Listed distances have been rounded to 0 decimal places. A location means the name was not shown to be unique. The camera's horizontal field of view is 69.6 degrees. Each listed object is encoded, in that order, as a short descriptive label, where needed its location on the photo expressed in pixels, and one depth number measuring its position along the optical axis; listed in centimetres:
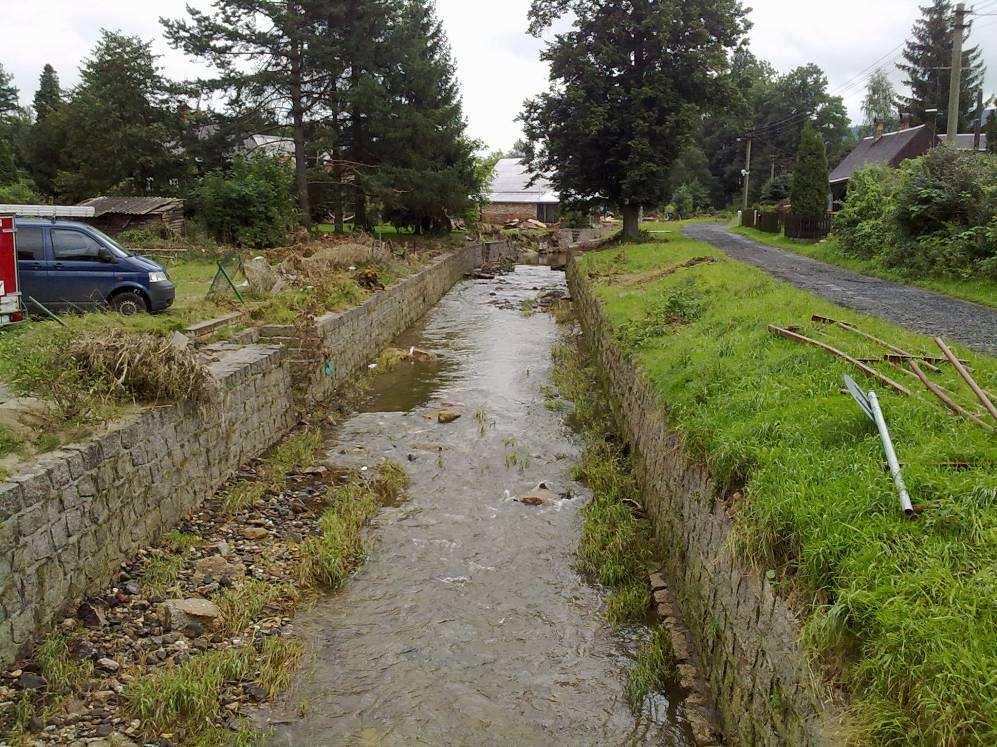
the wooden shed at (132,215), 2484
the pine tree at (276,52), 2353
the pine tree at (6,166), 3800
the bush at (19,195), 3139
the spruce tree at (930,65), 5700
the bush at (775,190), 5362
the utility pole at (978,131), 3161
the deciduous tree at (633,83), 2864
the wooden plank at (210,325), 1103
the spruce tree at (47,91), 5534
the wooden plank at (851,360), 568
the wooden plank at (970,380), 466
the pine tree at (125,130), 2745
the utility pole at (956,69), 2216
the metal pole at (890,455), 404
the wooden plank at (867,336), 659
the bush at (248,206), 2414
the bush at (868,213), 2038
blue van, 1183
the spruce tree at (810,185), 3167
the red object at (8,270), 948
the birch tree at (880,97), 7600
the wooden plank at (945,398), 485
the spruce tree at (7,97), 6038
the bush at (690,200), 6926
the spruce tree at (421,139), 2631
